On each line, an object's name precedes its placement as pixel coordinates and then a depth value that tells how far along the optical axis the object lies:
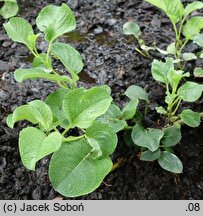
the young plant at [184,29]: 0.54
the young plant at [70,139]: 0.42
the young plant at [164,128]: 0.48
